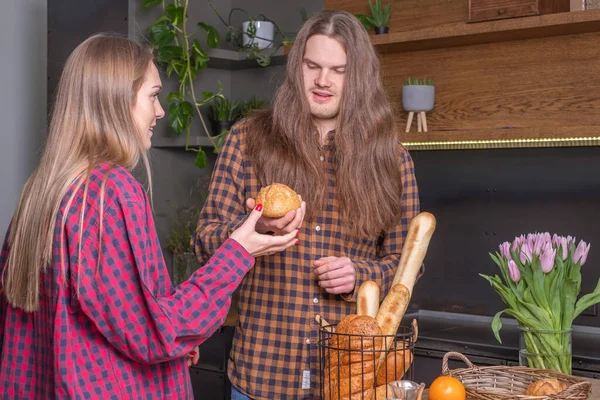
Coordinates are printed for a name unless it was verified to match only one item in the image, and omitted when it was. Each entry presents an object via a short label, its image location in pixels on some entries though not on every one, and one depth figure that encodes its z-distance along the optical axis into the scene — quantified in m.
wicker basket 1.65
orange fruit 1.42
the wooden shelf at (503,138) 2.61
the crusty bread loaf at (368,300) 1.67
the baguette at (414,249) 1.76
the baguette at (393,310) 1.60
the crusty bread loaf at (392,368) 1.54
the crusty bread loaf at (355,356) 1.49
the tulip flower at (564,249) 1.96
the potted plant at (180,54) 3.52
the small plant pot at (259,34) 3.57
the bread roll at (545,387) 1.52
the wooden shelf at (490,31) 2.59
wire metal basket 1.50
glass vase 1.96
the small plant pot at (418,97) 2.99
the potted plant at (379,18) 3.06
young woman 1.34
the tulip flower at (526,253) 1.95
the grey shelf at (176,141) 3.61
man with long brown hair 1.92
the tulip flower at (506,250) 1.99
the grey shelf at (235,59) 3.57
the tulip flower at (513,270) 1.98
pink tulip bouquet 1.96
